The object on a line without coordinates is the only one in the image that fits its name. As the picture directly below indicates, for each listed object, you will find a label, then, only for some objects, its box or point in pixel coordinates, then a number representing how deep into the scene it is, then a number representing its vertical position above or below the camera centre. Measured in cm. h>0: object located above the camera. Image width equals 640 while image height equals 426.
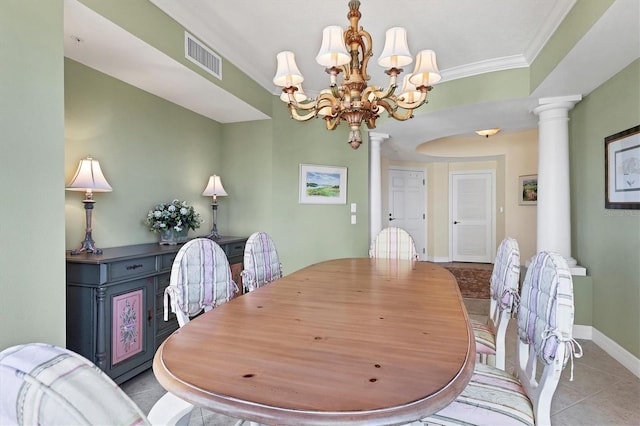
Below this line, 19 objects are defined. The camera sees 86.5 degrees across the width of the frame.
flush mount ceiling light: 506 +120
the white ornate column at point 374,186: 459 +36
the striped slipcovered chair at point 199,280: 163 -35
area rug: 477 -107
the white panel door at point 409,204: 680 +17
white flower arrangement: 285 -4
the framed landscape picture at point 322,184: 403 +34
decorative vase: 289 -21
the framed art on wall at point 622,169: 243 +33
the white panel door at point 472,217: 667 -9
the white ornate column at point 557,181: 319 +30
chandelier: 183 +81
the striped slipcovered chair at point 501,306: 181 -52
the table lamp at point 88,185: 227 +19
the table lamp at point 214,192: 353 +21
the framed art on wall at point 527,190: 560 +37
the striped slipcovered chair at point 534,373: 114 -60
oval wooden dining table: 74 -41
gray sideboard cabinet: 201 -59
